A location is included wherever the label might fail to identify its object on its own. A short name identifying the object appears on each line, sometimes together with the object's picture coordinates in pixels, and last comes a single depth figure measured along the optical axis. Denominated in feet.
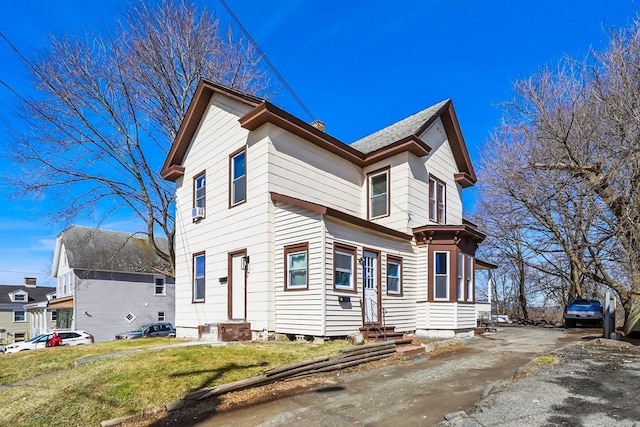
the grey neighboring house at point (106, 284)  103.04
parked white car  80.32
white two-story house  38.99
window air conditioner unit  52.44
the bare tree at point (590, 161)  40.29
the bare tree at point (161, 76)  69.77
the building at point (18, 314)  136.67
